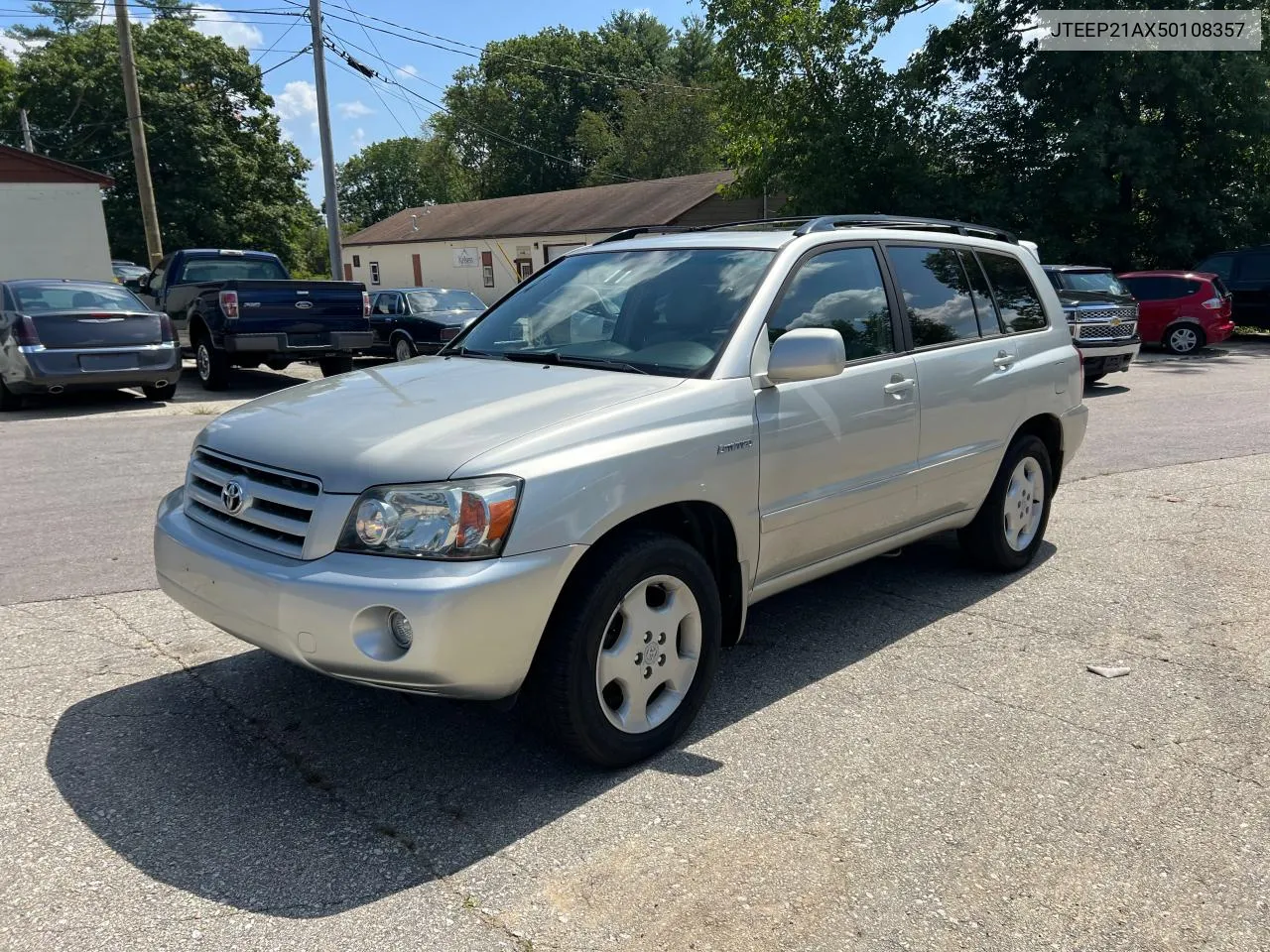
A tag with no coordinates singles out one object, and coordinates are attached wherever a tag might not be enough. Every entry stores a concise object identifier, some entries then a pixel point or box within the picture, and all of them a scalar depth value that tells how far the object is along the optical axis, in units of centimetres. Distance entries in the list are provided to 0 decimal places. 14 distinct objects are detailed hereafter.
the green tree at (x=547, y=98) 6625
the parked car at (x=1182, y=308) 1872
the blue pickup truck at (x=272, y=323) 1321
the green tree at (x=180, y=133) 4372
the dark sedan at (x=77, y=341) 1133
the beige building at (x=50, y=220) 2255
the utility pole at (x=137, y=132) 2277
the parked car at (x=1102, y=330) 1414
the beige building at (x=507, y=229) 3766
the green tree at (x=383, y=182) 9200
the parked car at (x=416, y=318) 1656
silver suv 307
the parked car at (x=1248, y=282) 2086
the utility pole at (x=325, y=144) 2138
